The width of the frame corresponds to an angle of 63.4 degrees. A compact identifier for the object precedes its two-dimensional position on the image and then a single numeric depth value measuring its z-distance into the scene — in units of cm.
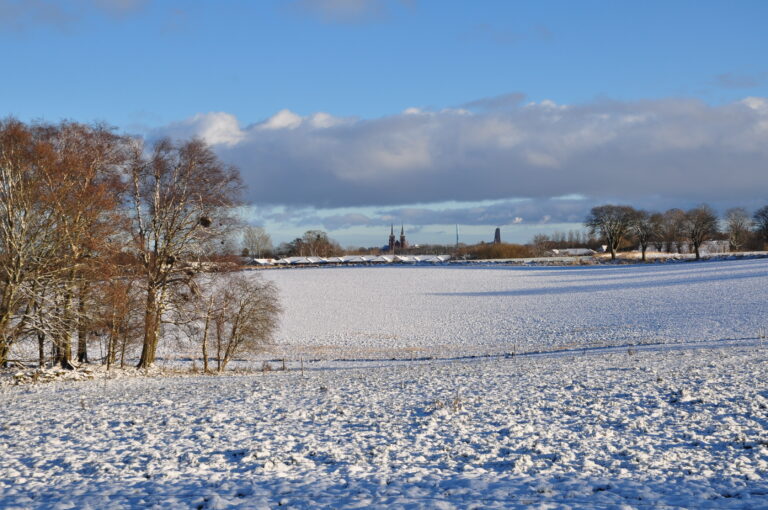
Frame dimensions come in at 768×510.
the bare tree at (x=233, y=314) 3141
